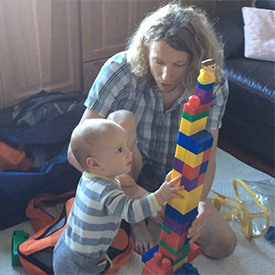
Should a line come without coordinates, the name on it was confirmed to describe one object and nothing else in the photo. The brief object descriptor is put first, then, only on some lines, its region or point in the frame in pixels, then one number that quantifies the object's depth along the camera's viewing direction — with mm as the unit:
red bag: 1259
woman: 1208
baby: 956
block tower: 854
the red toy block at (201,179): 950
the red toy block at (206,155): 913
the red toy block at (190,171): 898
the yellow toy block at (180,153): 903
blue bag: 1397
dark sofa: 1899
